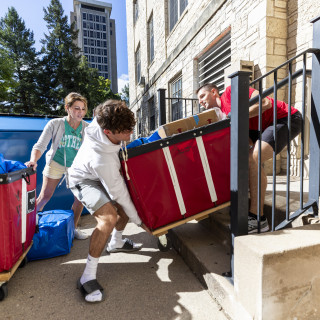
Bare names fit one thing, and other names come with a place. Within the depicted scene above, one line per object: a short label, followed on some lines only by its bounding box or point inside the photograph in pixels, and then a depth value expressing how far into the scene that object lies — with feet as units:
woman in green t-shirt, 8.96
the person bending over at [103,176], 5.83
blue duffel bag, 7.59
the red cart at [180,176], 5.90
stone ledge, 4.10
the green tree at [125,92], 139.13
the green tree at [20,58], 67.56
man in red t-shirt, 6.33
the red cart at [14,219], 5.52
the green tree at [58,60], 69.31
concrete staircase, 5.25
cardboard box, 6.36
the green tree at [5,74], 50.52
